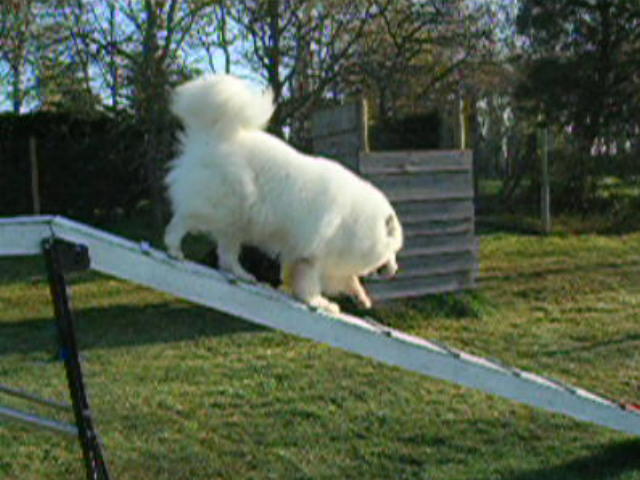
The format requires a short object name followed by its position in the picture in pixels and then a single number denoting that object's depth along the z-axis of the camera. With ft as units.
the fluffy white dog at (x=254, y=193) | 10.22
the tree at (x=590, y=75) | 52.90
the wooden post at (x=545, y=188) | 44.78
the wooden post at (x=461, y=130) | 28.43
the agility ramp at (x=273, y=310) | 9.37
